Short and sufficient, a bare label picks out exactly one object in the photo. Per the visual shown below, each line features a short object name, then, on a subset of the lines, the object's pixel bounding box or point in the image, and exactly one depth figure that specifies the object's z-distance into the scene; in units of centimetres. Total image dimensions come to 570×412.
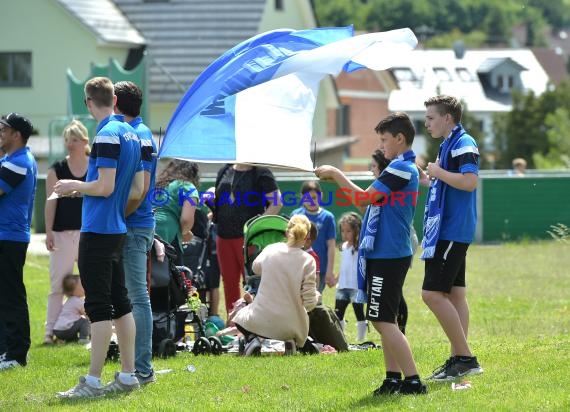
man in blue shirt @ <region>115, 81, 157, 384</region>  1742
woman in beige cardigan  2098
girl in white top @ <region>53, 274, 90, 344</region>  2472
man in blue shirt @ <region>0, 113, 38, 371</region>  1991
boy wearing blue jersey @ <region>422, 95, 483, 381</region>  1698
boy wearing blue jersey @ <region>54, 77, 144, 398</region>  1639
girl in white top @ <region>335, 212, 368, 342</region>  2539
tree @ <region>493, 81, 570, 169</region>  10250
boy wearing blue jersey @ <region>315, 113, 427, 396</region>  1602
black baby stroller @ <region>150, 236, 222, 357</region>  2150
